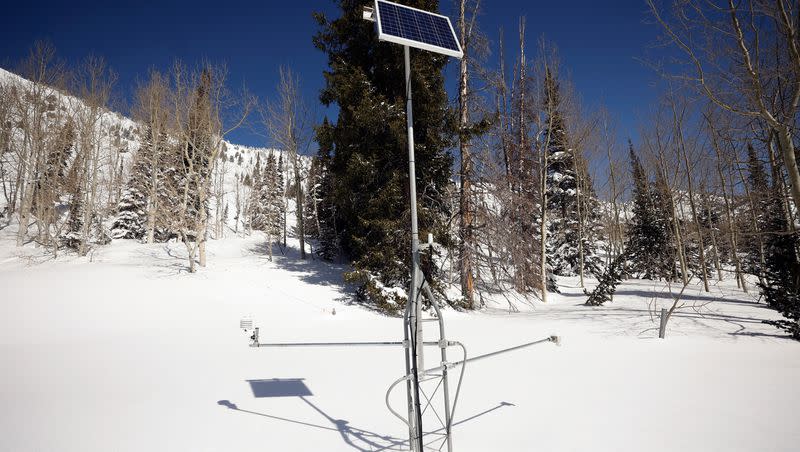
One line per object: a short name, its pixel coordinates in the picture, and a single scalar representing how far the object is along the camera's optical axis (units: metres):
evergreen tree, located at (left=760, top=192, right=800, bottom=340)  7.06
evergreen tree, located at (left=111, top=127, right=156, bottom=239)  31.66
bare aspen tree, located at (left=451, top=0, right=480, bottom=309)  11.74
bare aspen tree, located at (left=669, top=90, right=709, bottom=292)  19.11
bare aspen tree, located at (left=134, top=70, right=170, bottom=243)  17.31
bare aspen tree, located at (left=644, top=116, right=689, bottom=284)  19.41
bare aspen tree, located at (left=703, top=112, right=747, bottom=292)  16.84
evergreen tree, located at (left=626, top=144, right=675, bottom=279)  26.52
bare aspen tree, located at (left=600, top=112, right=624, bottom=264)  24.34
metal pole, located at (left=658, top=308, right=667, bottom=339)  7.09
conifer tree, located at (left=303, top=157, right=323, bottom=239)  23.98
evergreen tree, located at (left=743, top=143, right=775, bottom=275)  11.84
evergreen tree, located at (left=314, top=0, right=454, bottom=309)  10.80
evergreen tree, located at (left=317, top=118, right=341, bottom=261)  18.27
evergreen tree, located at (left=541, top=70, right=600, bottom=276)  24.86
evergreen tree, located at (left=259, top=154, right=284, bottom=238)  41.53
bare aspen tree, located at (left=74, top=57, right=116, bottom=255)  19.83
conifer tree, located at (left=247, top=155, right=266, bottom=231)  48.78
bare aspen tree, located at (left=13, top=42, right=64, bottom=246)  20.25
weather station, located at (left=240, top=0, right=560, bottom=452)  2.72
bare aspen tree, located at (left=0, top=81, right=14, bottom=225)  21.56
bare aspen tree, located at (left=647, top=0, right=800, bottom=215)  7.35
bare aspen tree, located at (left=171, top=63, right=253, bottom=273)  15.47
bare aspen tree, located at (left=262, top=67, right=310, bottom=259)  18.72
